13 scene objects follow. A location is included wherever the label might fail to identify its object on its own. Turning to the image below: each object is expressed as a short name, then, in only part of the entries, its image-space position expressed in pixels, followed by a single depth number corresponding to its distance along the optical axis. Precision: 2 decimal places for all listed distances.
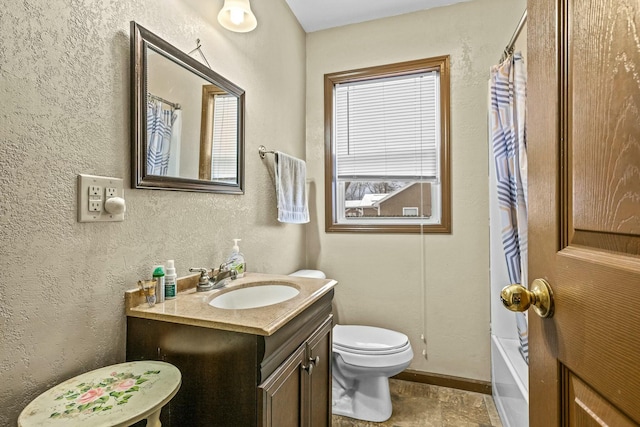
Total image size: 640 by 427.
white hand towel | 1.85
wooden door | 0.42
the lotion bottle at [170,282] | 1.09
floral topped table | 0.64
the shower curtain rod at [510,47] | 1.71
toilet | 1.70
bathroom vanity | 0.88
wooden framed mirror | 1.06
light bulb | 1.34
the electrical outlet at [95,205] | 0.90
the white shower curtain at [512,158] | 1.56
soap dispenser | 1.42
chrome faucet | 1.23
